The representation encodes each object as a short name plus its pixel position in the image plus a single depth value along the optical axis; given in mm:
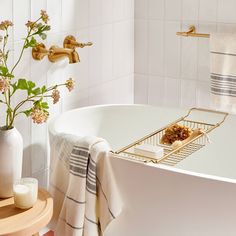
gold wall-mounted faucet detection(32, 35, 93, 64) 2703
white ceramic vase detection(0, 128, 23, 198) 2244
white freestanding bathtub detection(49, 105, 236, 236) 2160
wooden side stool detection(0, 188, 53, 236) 2068
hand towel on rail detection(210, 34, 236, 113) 3049
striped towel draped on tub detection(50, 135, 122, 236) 2357
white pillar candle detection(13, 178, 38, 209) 2191
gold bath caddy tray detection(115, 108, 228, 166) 2729
